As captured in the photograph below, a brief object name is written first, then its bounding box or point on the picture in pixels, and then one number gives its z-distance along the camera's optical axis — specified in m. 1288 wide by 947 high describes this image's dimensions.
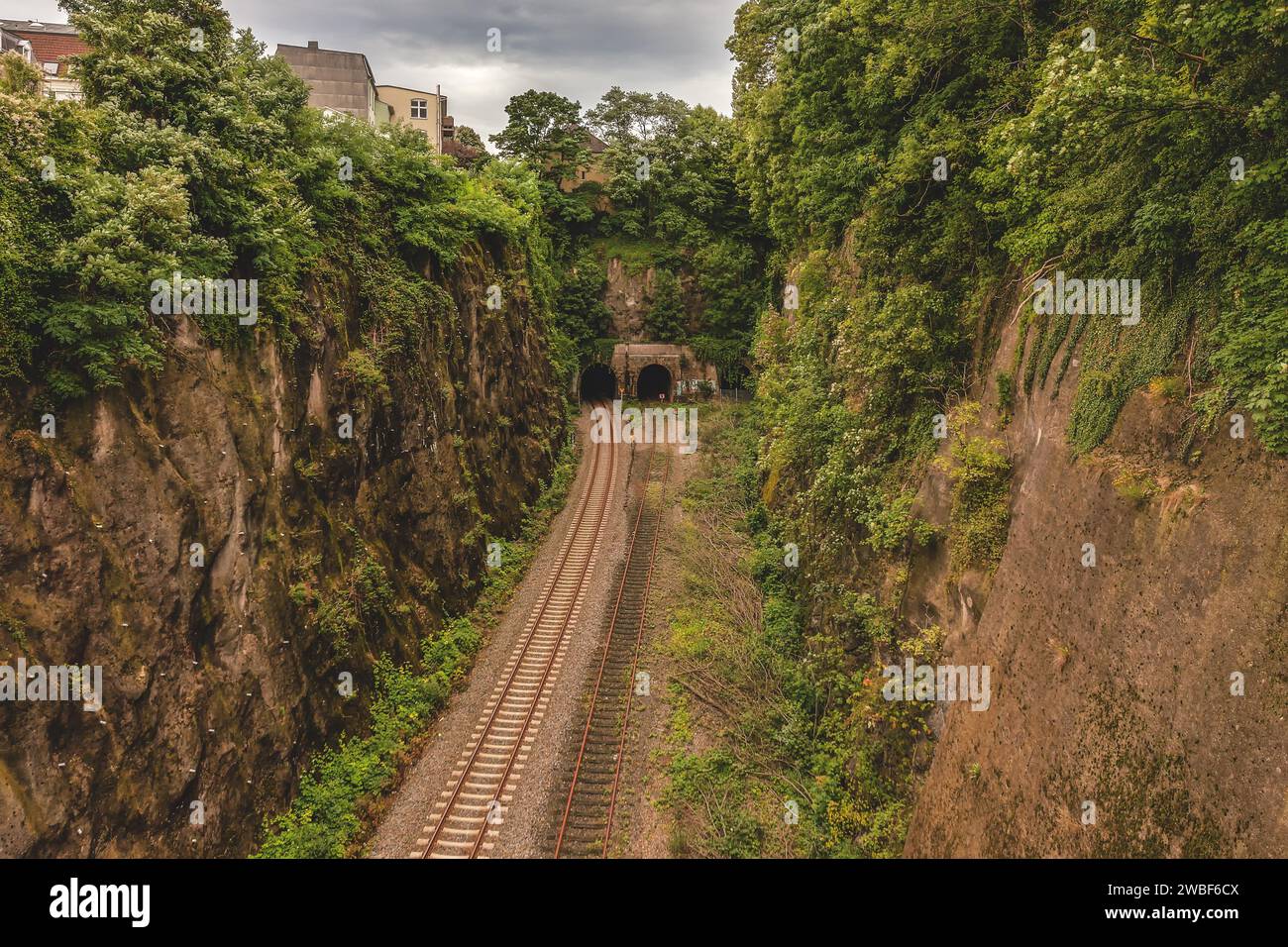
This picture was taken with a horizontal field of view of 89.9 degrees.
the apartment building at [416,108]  36.31
